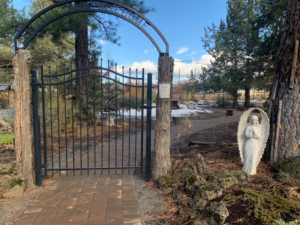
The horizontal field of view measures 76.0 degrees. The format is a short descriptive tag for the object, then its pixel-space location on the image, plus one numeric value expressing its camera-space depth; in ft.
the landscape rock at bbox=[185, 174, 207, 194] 9.53
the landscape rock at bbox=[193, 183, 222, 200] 8.84
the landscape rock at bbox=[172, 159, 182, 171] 11.99
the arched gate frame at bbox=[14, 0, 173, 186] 10.66
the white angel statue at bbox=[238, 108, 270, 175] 11.00
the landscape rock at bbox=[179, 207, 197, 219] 8.17
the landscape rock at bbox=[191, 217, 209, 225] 7.55
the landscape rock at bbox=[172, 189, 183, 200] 9.48
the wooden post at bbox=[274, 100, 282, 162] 12.05
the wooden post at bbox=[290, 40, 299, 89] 11.73
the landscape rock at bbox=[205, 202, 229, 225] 7.55
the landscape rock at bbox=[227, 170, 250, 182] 10.34
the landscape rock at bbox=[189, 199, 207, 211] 8.41
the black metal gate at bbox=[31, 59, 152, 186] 10.99
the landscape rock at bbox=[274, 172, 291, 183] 9.89
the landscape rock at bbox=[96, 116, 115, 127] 29.10
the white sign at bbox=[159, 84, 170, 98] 10.88
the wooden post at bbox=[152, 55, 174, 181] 10.91
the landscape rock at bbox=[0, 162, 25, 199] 9.71
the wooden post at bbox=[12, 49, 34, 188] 10.11
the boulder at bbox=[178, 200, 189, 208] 8.83
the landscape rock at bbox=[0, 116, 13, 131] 21.76
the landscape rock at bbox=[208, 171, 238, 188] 9.70
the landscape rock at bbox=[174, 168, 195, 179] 11.21
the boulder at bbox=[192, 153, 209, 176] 11.40
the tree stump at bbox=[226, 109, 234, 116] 43.92
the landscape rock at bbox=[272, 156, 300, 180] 10.91
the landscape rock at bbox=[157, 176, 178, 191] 10.52
